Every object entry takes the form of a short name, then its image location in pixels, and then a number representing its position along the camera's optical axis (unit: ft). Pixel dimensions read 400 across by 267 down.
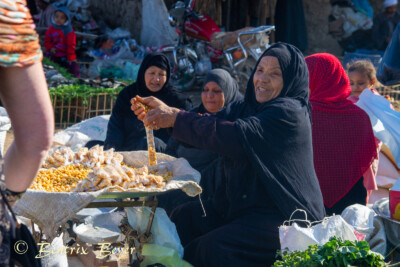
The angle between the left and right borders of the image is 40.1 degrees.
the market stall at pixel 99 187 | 9.04
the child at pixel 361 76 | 17.31
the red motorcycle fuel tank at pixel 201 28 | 31.22
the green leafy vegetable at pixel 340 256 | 7.20
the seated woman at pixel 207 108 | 13.19
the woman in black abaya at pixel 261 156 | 9.88
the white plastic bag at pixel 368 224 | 11.00
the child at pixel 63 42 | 31.37
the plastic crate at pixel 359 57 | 29.49
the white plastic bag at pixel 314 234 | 8.89
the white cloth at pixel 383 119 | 13.83
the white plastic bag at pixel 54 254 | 9.94
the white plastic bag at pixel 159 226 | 10.82
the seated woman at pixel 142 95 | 16.83
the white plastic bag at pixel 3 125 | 14.99
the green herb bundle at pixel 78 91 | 24.34
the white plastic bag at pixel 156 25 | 34.74
